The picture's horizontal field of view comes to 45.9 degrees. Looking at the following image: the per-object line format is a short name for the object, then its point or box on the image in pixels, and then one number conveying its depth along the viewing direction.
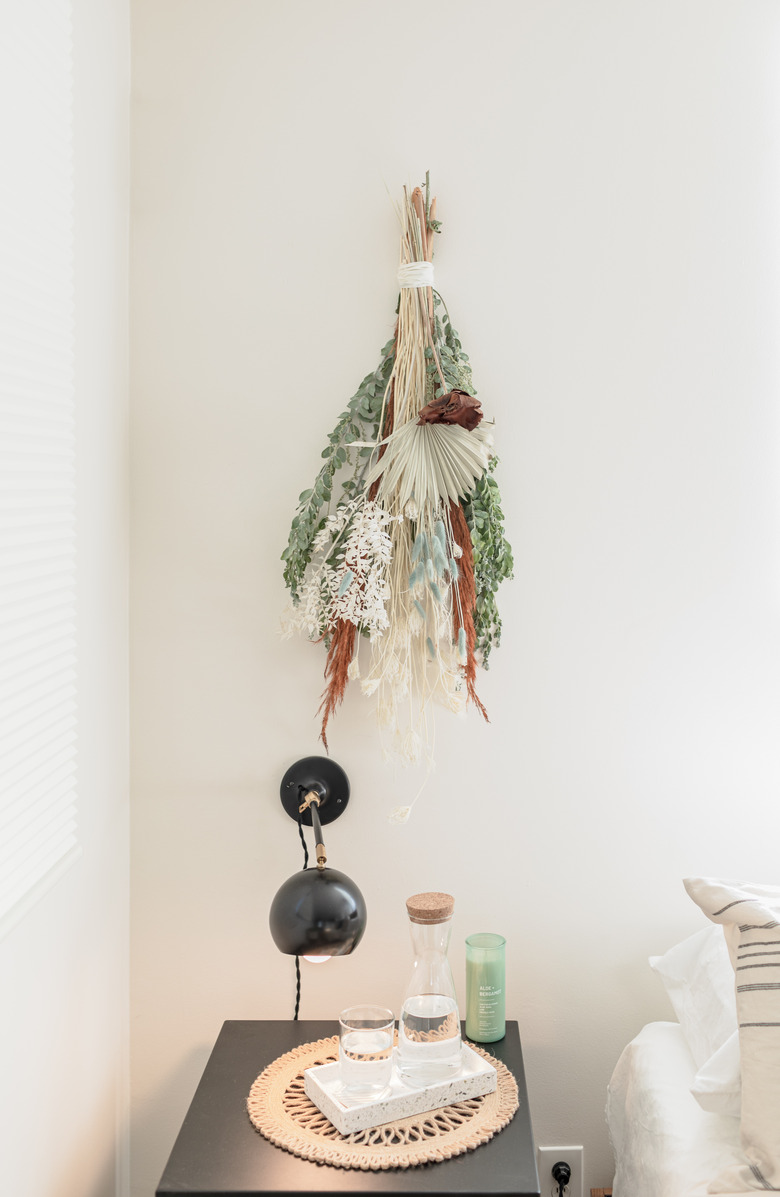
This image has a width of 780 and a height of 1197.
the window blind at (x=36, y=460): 1.05
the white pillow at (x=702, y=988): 1.30
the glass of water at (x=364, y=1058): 1.21
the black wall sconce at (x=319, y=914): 1.22
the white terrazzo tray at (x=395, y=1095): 1.19
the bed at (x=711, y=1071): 1.10
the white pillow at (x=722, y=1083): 1.17
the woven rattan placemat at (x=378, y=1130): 1.14
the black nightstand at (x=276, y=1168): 1.10
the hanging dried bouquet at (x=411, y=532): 1.38
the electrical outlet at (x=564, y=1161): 1.56
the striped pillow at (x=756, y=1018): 1.08
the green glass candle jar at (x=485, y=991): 1.40
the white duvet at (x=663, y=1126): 1.14
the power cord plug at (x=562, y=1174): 1.56
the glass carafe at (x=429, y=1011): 1.24
